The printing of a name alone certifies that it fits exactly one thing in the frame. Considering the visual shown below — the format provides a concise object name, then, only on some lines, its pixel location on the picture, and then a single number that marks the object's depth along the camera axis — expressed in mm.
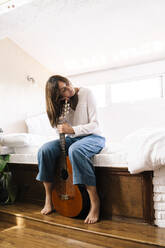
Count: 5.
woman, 1751
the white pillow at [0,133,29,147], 2205
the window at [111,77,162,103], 2854
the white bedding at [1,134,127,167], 2143
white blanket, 1398
